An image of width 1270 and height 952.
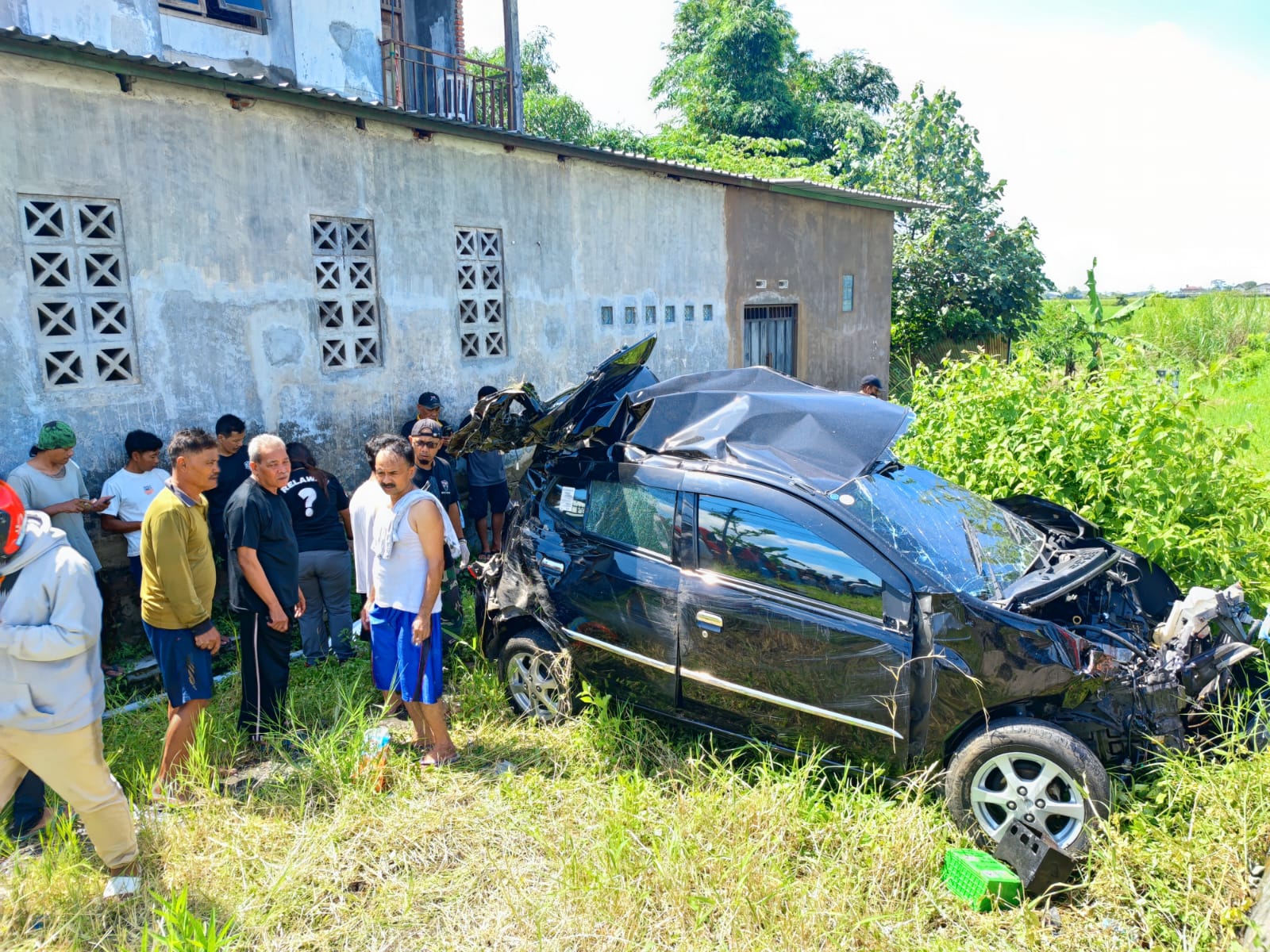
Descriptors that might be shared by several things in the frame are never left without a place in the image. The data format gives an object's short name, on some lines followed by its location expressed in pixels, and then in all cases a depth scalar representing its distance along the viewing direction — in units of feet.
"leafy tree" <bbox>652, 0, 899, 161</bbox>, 87.15
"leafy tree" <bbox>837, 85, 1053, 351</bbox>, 63.98
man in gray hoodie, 11.27
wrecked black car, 12.26
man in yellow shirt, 13.96
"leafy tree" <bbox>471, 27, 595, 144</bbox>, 90.02
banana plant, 54.08
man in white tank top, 15.01
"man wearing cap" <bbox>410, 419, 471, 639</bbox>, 19.38
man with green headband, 18.13
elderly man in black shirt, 15.40
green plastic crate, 11.56
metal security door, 42.57
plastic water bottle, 14.78
